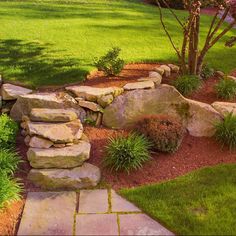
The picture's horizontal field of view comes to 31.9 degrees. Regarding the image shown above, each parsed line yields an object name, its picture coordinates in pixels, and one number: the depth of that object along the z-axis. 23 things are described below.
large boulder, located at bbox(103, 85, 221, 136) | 6.75
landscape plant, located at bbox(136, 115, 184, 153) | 6.12
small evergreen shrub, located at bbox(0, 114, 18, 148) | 5.96
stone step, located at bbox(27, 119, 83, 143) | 5.94
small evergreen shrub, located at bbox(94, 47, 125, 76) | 7.79
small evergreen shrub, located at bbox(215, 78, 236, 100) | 7.55
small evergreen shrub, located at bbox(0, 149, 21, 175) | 5.57
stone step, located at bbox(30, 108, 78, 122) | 6.30
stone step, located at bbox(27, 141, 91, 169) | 5.73
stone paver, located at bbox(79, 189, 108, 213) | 5.21
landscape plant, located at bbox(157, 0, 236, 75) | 7.23
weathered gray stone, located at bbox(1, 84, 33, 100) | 6.88
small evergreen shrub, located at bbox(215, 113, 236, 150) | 6.41
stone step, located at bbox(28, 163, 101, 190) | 5.61
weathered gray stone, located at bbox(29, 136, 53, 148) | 5.92
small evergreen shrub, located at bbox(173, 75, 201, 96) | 7.57
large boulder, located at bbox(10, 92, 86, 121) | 6.62
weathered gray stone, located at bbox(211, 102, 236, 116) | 6.88
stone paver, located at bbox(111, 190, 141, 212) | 5.21
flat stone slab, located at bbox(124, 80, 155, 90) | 7.14
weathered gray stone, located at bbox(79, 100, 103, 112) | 6.73
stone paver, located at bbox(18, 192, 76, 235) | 4.84
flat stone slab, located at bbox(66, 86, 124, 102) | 6.82
